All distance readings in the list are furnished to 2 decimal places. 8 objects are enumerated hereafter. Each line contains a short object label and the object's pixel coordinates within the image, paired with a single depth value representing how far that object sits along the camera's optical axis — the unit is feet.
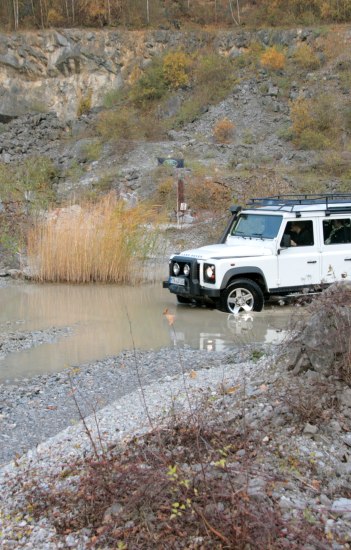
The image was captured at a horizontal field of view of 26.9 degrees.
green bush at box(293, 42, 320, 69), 123.65
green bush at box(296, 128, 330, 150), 105.60
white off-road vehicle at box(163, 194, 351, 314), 39.83
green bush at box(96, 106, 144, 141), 116.98
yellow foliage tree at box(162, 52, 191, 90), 127.65
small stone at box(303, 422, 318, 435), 15.72
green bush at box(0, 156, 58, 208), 66.74
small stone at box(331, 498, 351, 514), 12.72
